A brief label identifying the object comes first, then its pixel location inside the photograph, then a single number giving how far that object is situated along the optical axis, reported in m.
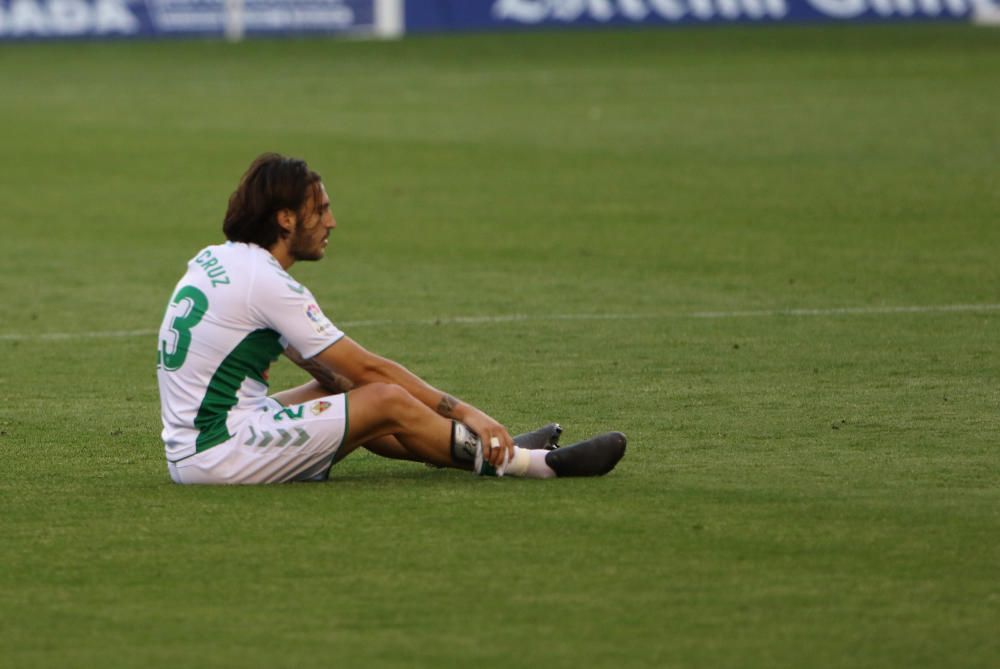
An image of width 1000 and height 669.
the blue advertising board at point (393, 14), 84.06
